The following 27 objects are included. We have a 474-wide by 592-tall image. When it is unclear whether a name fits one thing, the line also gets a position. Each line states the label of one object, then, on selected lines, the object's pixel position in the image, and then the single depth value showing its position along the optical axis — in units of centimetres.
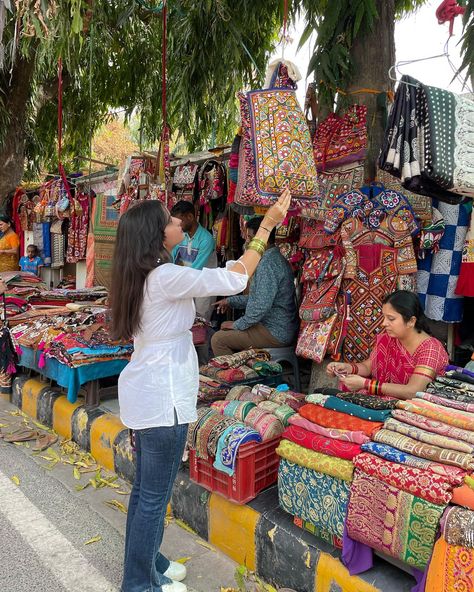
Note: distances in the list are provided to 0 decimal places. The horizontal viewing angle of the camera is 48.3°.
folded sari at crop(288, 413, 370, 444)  222
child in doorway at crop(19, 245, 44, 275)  867
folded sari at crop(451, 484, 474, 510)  180
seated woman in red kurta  279
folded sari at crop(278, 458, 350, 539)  221
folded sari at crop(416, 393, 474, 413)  228
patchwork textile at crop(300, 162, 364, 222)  368
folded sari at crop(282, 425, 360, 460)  219
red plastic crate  264
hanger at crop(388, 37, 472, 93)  275
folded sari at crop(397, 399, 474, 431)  214
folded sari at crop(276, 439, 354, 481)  217
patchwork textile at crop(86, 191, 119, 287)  693
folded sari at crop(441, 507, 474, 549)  172
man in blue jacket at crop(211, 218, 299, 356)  418
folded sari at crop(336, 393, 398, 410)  241
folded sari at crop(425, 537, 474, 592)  170
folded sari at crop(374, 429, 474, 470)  194
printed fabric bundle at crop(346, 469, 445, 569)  190
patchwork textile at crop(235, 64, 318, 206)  288
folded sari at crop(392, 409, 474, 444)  207
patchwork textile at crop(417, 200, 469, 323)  340
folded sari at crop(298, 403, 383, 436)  228
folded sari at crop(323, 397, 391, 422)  232
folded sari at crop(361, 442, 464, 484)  189
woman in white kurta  215
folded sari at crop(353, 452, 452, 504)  187
